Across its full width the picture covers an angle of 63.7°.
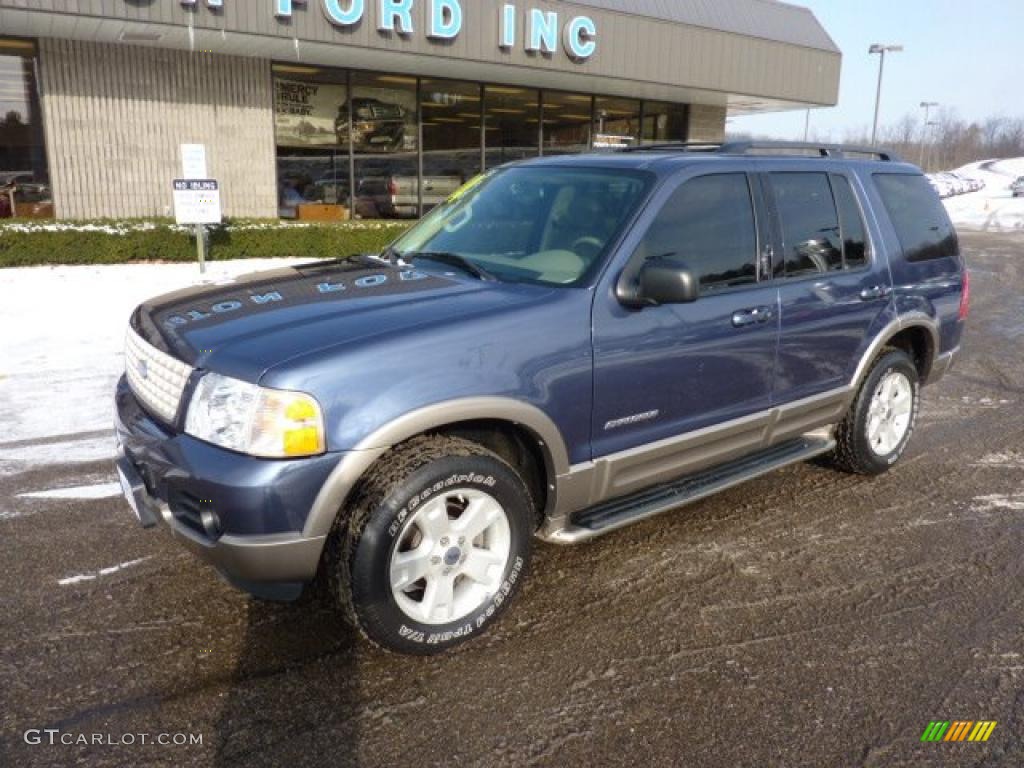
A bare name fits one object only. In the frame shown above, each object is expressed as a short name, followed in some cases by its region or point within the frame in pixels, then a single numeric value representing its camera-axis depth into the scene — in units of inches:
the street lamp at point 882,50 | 1365.7
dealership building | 526.9
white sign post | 465.4
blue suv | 108.7
